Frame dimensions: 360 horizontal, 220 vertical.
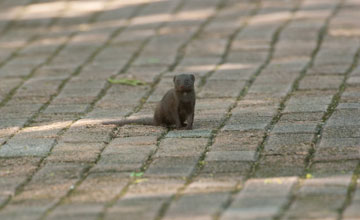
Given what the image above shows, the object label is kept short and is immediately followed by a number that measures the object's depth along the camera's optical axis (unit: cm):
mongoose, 1289
